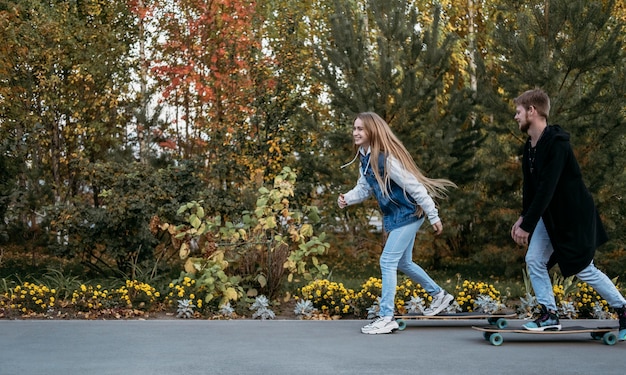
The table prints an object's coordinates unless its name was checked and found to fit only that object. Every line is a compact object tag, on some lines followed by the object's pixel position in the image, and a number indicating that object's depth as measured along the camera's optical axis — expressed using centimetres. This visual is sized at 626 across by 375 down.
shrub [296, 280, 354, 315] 900
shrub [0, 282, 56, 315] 873
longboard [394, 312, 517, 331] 783
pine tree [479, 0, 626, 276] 1291
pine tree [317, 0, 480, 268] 1414
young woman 765
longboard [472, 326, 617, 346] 704
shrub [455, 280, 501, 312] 899
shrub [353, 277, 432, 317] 895
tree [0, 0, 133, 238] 1738
